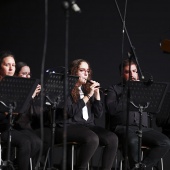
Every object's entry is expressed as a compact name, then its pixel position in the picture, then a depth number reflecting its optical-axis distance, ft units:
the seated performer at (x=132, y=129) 33.23
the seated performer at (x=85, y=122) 31.98
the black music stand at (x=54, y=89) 29.82
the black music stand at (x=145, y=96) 30.86
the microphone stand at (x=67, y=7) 21.16
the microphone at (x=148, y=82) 30.43
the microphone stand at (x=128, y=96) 27.87
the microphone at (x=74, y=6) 21.35
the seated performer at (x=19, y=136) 30.25
